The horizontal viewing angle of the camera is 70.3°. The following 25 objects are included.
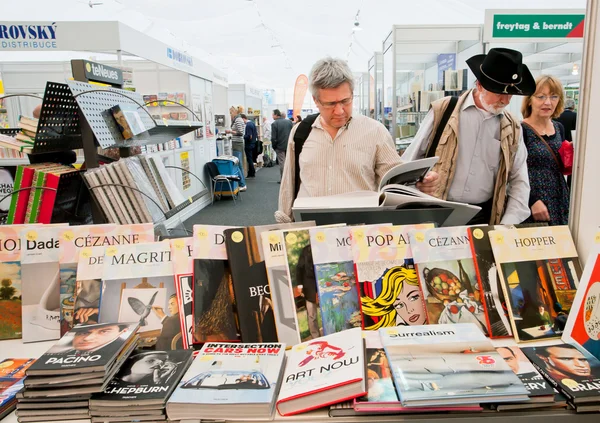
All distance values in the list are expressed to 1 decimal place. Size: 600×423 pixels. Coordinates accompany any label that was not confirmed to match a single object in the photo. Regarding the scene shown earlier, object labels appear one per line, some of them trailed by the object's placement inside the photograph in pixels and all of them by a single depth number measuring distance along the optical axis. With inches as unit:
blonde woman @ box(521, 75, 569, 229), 106.6
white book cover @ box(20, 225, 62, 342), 49.4
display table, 34.2
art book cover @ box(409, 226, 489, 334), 45.7
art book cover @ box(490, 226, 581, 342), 45.4
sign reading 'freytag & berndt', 160.6
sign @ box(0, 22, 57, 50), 186.4
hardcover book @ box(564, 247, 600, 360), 40.3
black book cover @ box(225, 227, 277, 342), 45.5
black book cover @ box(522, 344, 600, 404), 34.9
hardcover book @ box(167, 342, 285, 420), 34.8
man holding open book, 79.7
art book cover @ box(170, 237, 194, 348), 45.8
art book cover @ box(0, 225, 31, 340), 50.3
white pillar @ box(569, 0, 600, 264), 46.9
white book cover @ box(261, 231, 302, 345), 45.0
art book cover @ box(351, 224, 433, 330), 46.1
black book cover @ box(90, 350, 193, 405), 35.1
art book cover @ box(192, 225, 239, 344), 45.6
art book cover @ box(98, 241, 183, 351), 45.6
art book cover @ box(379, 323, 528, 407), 33.4
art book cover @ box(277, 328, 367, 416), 34.9
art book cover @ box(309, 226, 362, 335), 45.7
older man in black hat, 85.4
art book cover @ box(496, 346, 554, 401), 34.8
